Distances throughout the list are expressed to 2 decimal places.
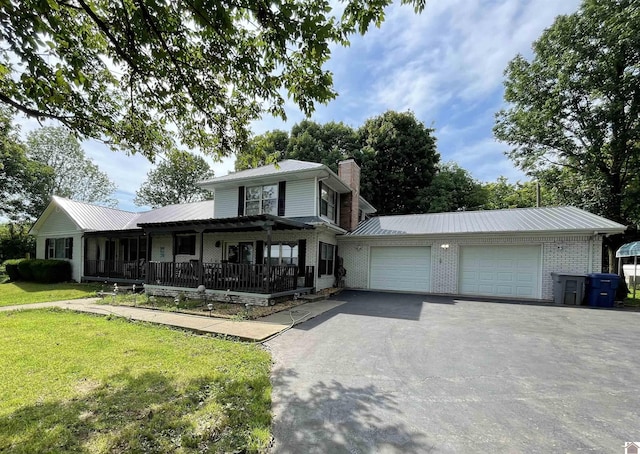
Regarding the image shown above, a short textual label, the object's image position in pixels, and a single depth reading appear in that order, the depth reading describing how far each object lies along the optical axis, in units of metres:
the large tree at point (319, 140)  23.84
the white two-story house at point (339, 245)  10.56
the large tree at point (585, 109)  13.84
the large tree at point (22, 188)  22.69
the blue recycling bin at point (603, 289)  9.73
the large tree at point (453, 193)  23.45
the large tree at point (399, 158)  23.81
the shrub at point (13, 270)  16.61
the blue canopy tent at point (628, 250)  15.00
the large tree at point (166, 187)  34.53
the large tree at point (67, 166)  27.33
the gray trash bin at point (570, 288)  10.09
